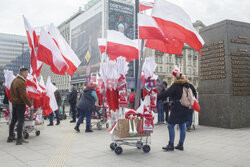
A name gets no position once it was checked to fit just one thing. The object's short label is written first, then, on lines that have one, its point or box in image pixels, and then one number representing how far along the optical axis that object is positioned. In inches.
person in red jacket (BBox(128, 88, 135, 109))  481.7
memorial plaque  367.2
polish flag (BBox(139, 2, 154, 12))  262.4
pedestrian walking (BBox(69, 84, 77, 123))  493.0
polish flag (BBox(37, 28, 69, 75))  269.1
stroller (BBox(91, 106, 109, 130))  389.4
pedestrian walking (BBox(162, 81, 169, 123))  427.5
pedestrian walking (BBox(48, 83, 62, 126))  450.3
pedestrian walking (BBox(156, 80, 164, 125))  429.0
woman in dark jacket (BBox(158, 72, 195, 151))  224.5
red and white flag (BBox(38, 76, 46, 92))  321.9
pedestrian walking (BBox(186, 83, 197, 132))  339.9
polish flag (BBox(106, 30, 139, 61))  291.6
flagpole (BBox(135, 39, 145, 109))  232.6
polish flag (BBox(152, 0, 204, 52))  230.4
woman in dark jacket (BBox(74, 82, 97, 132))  354.3
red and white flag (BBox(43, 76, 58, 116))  311.4
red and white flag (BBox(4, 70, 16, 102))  295.4
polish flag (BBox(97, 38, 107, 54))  368.8
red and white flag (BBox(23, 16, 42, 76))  272.2
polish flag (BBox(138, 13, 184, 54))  224.5
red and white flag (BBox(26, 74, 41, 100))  289.1
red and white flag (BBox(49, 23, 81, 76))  294.9
